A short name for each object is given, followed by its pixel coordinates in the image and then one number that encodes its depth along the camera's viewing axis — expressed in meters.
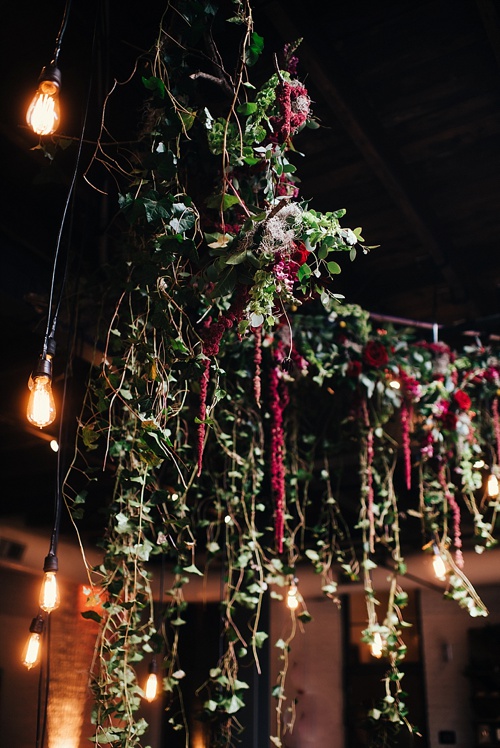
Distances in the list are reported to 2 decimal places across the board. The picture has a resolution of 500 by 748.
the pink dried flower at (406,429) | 2.74
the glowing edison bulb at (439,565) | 2.88
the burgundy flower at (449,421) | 2.92
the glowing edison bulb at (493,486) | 2.87
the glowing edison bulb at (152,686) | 2.43
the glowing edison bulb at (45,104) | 1.48
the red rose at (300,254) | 1.63
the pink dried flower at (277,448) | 2.36
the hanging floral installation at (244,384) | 1.60
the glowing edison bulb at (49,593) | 1.72
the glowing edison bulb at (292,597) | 2.82
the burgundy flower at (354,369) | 2.87
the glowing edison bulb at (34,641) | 1.92
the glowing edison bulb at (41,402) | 1.58
